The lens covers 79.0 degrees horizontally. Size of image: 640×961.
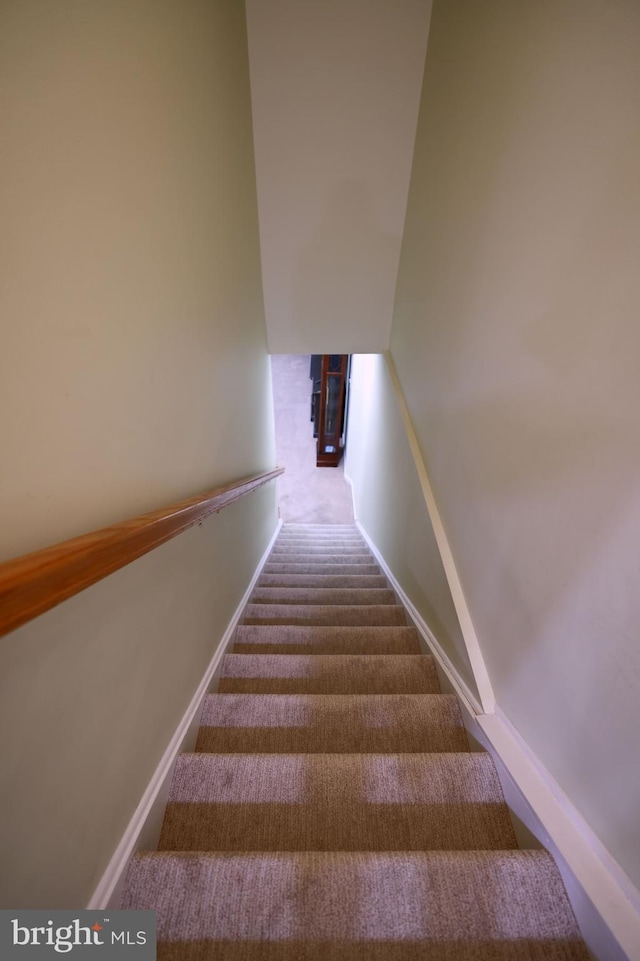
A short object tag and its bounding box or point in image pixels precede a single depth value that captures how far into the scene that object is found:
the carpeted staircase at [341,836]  0.78
